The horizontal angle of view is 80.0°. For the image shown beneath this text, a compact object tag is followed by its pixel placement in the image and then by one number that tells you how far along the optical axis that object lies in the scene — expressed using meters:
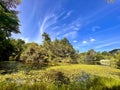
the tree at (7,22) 8.26
